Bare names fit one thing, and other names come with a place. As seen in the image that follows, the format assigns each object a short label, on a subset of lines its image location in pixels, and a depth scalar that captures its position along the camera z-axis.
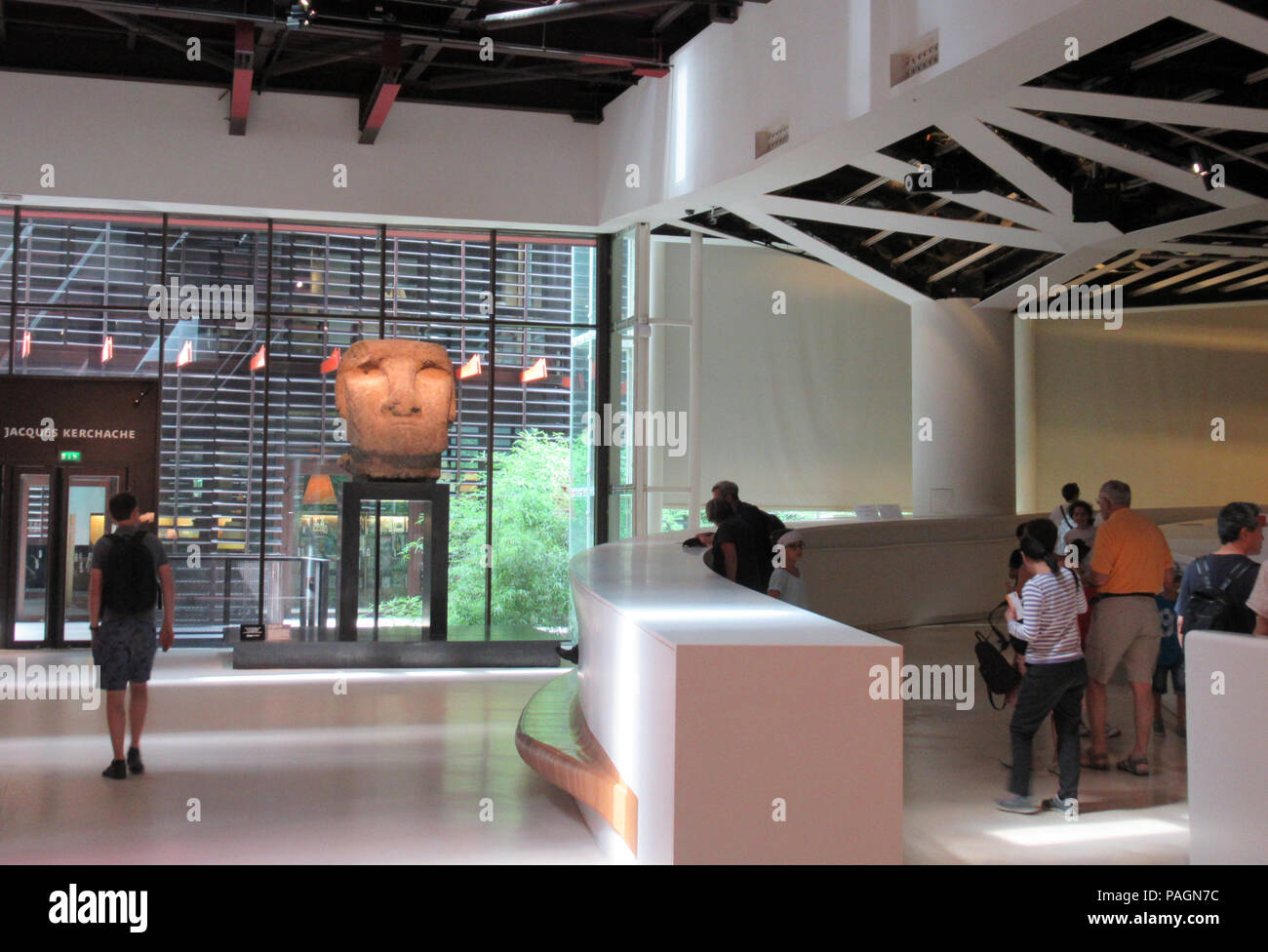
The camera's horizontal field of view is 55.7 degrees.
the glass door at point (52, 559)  15.02
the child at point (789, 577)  7.77
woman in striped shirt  6.03
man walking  7.35
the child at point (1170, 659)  8.16
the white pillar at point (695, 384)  16.27
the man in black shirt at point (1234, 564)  5.97
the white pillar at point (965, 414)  15.67
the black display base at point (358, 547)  13.06
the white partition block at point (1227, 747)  4.64
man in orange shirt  7.05
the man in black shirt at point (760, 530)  7.95
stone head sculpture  12.76
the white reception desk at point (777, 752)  4.05
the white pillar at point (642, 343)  15.73
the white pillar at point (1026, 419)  21.75
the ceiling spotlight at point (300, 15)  11.74
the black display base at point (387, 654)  12.76
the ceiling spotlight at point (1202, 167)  10.38
